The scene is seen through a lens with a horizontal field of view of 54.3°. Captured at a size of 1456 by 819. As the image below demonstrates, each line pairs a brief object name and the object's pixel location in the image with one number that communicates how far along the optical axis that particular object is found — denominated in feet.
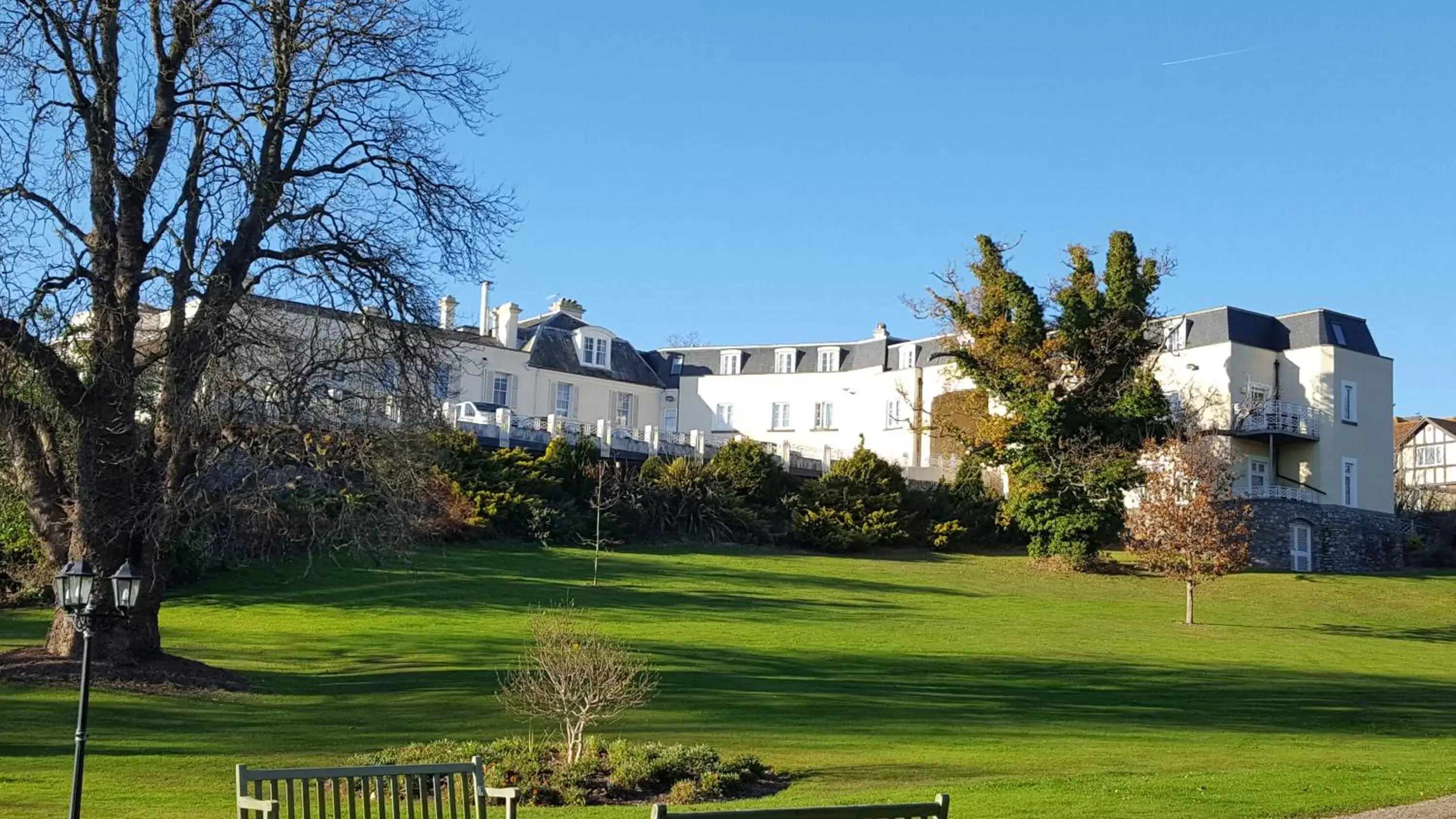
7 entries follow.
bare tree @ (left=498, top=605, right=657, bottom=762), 54.39
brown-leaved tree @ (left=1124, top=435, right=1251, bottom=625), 125.18
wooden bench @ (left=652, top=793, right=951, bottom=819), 23.45
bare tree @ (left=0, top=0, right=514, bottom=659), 68.23
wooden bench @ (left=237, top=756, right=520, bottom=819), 28.48
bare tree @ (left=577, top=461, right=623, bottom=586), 140.26
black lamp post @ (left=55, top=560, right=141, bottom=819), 36.70
